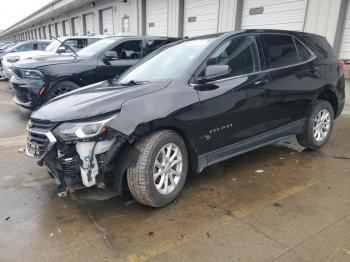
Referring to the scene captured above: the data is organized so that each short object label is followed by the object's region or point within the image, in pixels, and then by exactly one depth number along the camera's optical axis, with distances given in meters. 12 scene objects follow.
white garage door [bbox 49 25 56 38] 36.28
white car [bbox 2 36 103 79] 9.64
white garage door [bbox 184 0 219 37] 11.93
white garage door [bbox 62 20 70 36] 30.36
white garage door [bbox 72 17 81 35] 26.95
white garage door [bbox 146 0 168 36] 14.82
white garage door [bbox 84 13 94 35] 23.58
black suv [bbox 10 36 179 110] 6.21
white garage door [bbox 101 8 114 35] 20.49
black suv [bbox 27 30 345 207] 2.81
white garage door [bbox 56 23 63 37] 32.92
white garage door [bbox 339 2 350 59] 8.11
